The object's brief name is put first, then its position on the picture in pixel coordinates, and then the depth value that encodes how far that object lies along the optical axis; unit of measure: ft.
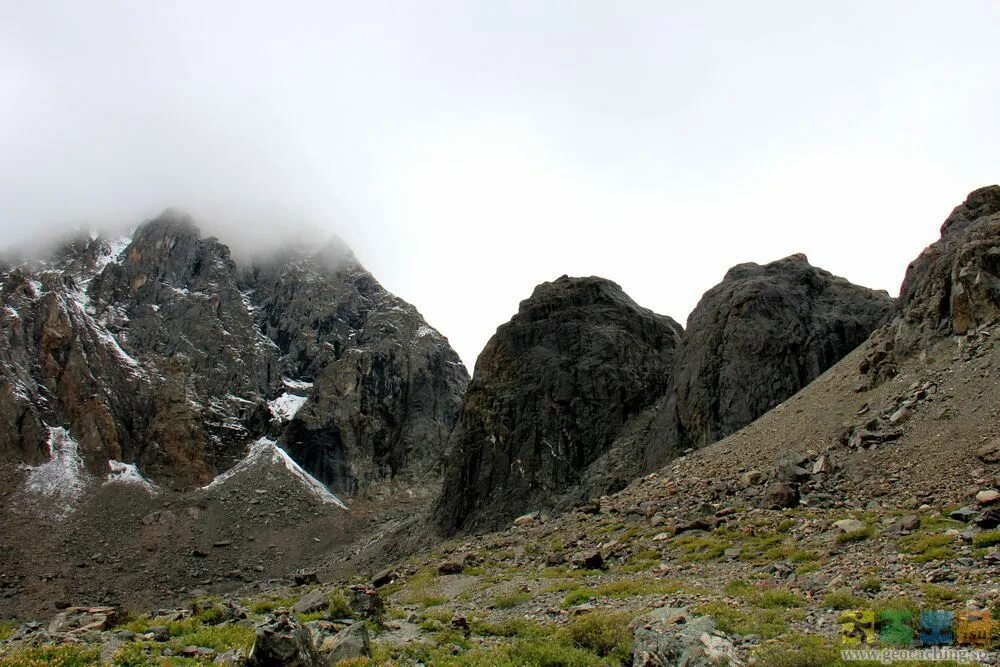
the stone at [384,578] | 127.85
